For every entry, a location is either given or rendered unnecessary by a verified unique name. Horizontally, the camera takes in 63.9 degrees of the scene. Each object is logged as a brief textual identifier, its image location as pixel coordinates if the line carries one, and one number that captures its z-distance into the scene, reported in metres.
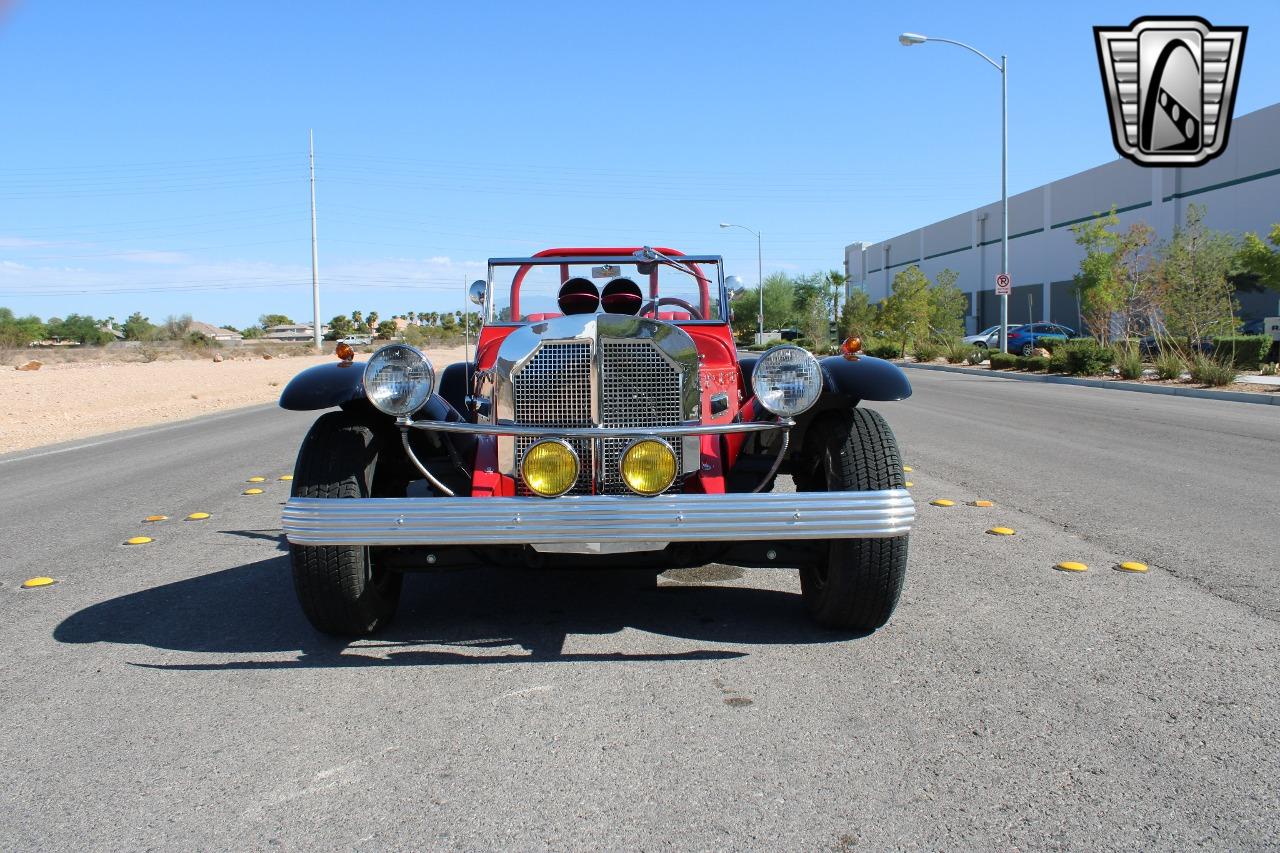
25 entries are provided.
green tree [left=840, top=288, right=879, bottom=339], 44.56
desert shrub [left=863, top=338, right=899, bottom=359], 39.40
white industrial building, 35.66
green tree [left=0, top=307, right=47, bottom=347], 49.56
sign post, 28.09
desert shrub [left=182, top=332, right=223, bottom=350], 58.90
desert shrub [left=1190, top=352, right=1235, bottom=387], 18.69
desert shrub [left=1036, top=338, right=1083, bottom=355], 25.40
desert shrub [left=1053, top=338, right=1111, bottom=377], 23.39
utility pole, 51.31
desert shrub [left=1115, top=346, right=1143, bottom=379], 21.47
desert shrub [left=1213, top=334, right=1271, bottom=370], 22.16
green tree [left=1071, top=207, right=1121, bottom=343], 26.98
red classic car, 3.46
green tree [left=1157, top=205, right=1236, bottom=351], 21.86
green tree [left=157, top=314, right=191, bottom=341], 70.24
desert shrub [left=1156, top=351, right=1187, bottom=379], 20.44
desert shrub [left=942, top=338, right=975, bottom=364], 32.88
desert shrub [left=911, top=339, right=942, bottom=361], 36.06
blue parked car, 36.19
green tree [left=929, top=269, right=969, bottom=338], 39.12
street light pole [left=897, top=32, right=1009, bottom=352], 27.39
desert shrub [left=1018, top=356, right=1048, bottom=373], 26.48
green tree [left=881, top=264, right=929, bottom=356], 38.09
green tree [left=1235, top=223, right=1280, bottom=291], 29.15
